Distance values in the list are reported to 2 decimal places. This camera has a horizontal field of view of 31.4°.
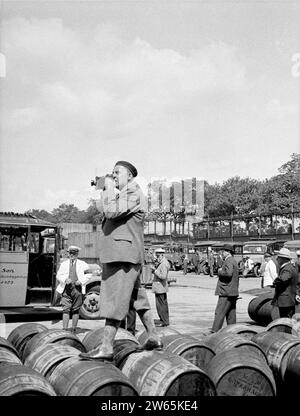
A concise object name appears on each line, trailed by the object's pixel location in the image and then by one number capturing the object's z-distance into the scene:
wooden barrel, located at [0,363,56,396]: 3.40
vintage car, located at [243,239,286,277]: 33.98
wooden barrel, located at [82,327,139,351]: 5.07
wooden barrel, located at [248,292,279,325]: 10.81
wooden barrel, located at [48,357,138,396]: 3.59
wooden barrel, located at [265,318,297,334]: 6.21
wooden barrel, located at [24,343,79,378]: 4.25
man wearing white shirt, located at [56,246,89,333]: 9.95
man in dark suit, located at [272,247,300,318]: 8.60
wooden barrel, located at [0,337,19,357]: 4.60
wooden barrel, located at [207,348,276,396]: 4.14
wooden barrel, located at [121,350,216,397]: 3.77
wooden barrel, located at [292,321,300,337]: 5.92
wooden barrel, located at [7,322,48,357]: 5.46
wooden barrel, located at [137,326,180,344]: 5.28
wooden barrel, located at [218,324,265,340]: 5.64
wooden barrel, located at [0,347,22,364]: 4.16
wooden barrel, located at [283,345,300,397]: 4.54
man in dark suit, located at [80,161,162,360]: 4.20
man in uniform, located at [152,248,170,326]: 11.17
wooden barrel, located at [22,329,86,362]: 4.89
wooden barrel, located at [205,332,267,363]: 4.84
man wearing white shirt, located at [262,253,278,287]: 11.70
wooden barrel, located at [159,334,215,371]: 4.72
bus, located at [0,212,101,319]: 11.47
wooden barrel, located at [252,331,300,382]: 4.77
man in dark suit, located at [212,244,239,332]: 9.74
